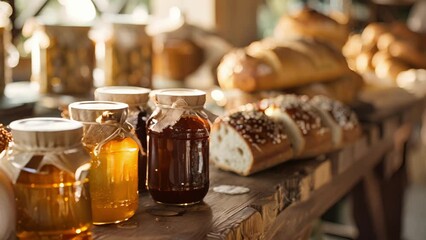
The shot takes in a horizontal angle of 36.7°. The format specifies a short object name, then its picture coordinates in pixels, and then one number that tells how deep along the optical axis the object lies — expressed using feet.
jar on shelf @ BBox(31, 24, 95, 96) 8.11
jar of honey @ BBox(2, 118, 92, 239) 3.07
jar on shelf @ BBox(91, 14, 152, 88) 8.81
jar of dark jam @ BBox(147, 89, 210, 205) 4.17
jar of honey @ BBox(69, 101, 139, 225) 3.70
